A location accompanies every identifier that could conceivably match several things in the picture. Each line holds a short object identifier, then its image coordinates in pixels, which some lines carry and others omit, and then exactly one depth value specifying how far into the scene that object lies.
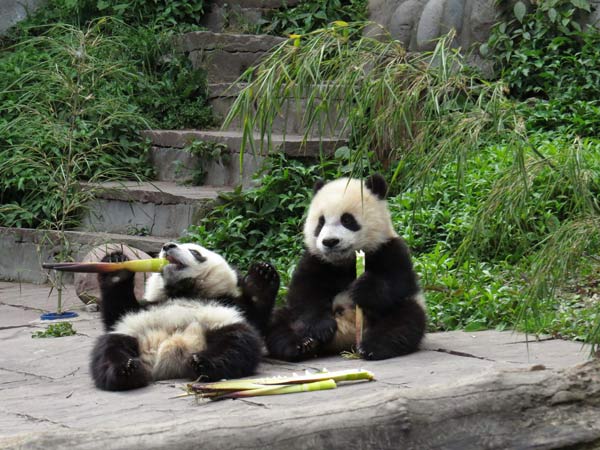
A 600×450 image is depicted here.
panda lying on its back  9.25
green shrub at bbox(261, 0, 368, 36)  21.53
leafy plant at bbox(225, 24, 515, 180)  9.08
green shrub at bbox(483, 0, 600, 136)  17.81
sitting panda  10.21
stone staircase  17.17
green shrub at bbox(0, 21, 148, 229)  14.20
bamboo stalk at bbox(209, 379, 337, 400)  8.47
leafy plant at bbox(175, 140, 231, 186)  18.61
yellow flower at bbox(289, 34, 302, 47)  9.27
